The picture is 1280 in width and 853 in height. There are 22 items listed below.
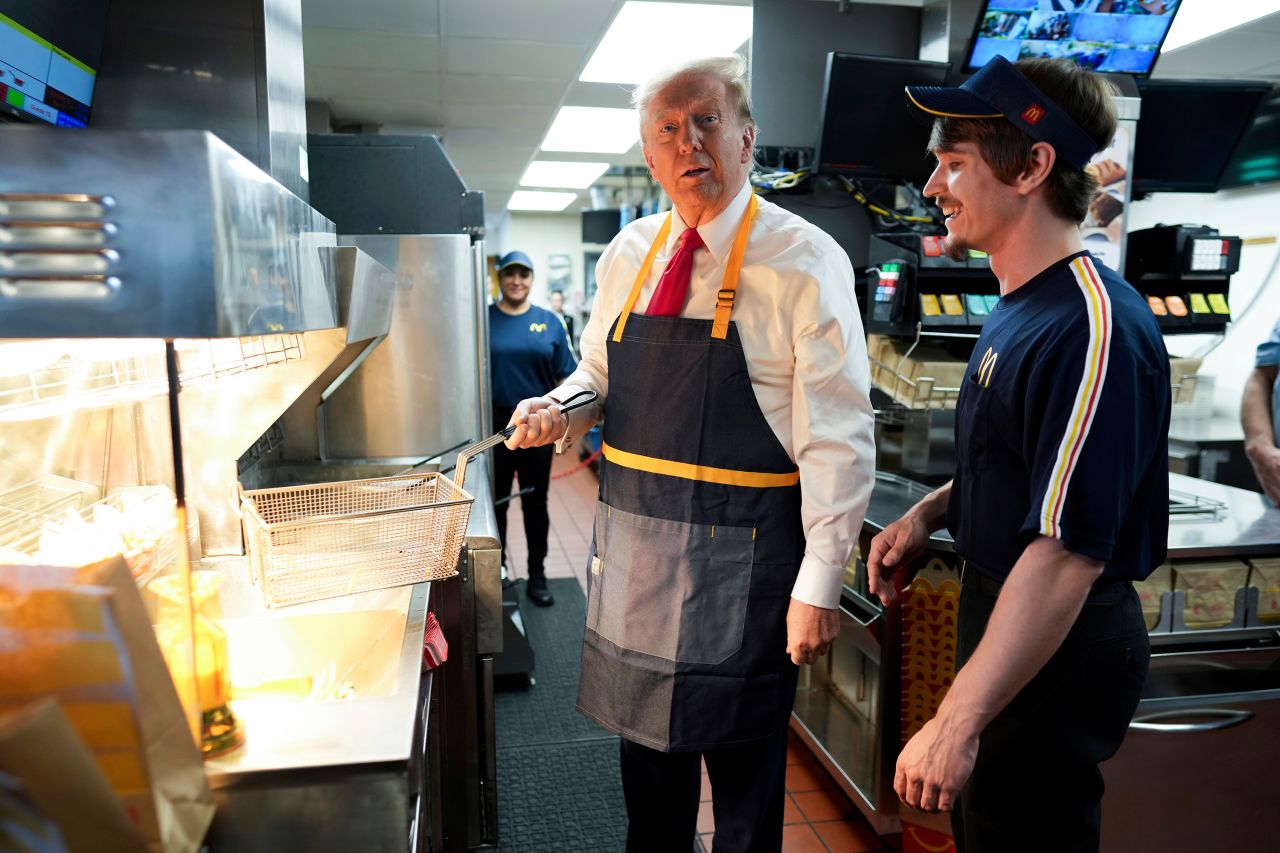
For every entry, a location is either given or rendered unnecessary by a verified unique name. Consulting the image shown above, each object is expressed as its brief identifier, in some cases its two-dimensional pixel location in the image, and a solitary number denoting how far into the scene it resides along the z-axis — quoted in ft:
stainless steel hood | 2.19
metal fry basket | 4.63
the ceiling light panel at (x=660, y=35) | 13.37
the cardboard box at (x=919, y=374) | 8.69
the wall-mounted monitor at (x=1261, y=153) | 16.19
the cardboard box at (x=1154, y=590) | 7.07
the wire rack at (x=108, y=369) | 3.82
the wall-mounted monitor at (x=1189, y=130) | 9.89
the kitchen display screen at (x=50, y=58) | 3.93
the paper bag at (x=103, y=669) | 2.43
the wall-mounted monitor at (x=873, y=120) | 9.14
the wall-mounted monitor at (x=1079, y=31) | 9.24
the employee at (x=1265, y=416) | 8.14
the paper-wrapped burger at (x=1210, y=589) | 7.12
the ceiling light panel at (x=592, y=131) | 20.22
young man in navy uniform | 3.90
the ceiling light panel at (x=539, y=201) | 36.14
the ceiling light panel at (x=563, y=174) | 28.02
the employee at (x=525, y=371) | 14.78
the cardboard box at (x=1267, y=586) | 7.25
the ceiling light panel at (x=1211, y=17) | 12.68
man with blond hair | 5.05
